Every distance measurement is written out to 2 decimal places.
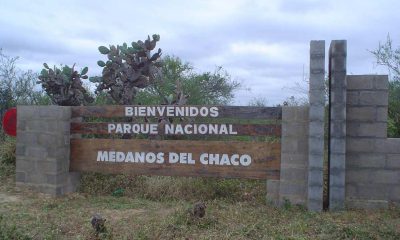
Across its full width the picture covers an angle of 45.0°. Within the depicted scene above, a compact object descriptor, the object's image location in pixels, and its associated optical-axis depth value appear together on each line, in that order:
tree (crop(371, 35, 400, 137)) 9.15
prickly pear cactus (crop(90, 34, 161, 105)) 10.67
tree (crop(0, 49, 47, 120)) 14.45
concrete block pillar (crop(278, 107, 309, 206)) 7.37
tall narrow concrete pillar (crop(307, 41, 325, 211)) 7.12
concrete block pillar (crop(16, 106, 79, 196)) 8.43
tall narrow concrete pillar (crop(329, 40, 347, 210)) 7.08
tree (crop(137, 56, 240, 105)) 14.59
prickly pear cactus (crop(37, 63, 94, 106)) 10.27
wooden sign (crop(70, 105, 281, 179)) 7.68
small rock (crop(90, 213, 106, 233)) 5.72
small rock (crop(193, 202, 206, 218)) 6.14
